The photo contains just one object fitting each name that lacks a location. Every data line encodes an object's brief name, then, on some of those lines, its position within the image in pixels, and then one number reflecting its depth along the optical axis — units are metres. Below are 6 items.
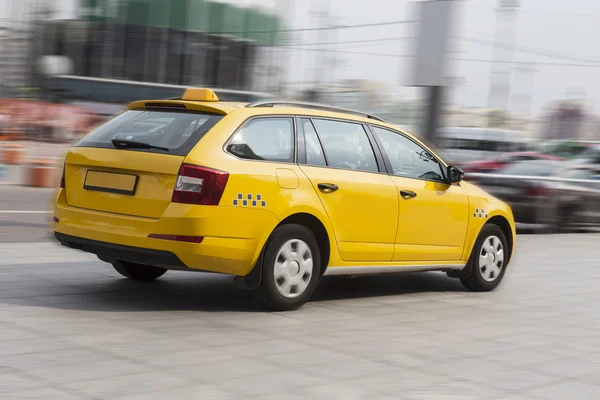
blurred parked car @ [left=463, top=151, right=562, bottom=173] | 17.92
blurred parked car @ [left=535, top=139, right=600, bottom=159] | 18.55
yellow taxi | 6.73
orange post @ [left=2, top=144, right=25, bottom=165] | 22.72
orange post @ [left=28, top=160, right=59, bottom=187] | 21.54
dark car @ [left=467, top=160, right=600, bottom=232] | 17.14
